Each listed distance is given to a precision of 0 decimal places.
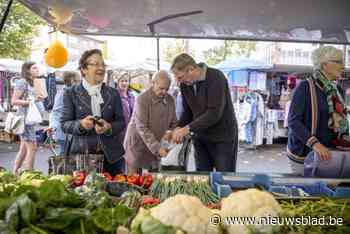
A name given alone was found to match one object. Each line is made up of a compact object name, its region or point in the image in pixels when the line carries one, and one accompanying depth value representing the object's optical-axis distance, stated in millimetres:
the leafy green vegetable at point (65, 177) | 2149
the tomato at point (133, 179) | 2350
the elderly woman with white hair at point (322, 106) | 2963
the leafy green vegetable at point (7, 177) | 2006
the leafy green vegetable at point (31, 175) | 2127
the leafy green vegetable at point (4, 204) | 1219
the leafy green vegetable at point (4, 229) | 1119
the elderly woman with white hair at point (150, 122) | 3664
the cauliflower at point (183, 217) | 1224
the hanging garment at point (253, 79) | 10867
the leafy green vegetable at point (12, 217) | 1151
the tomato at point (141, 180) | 2357
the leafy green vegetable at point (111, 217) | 1257
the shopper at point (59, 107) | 4754
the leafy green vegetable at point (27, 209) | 1178
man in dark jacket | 3330
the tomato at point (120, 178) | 2320
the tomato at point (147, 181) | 2338
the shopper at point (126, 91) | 5824
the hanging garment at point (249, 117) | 10531
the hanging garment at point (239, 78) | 10961
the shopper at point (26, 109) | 5387
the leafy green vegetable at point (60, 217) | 1199
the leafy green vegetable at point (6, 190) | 1373
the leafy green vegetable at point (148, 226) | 1183
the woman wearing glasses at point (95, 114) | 2955
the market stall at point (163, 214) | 1202
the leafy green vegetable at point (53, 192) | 1306
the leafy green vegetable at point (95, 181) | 1976
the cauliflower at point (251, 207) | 1250
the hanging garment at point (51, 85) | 10117
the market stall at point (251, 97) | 10617
